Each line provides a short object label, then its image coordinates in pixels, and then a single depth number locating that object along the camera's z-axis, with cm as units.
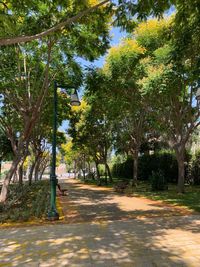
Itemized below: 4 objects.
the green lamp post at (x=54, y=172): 718
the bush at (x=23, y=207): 730
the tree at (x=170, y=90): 984
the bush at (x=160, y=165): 1867
